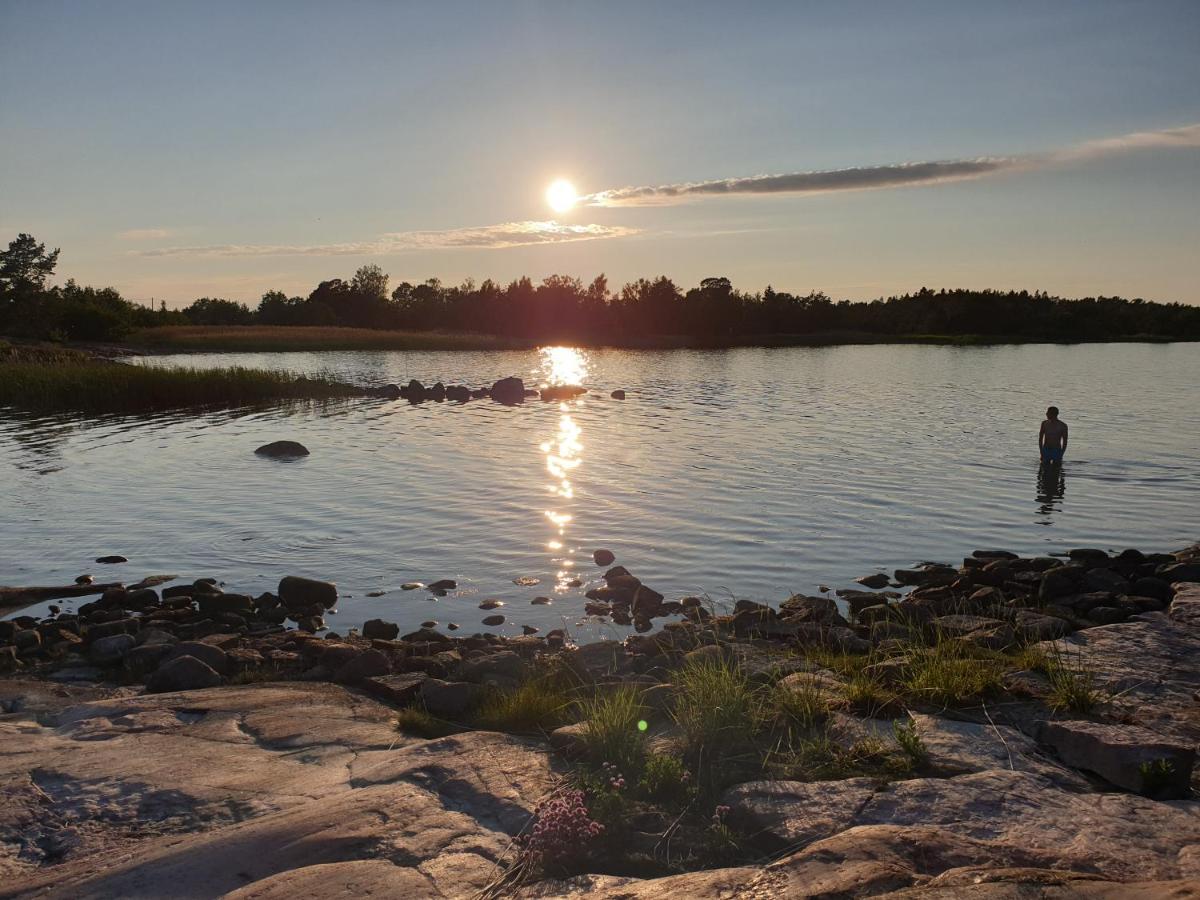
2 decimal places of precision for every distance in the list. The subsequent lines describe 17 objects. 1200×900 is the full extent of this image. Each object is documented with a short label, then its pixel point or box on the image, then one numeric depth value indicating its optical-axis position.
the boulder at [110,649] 11.85
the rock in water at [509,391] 57.28
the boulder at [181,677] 10.57
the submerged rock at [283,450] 31.92
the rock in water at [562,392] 58.56
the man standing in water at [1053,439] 26.58
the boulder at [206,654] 11.24
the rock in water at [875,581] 15.77
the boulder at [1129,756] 6.54
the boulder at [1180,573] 14.46
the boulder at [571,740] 7.68
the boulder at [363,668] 10.91
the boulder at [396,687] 10.19
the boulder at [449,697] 9.48
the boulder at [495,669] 10.70
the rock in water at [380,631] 13.24
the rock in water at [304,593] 14.80
